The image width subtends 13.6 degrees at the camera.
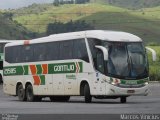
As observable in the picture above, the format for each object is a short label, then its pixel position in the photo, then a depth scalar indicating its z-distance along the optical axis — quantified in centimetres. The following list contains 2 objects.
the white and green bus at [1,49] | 5917
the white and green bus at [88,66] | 2864
